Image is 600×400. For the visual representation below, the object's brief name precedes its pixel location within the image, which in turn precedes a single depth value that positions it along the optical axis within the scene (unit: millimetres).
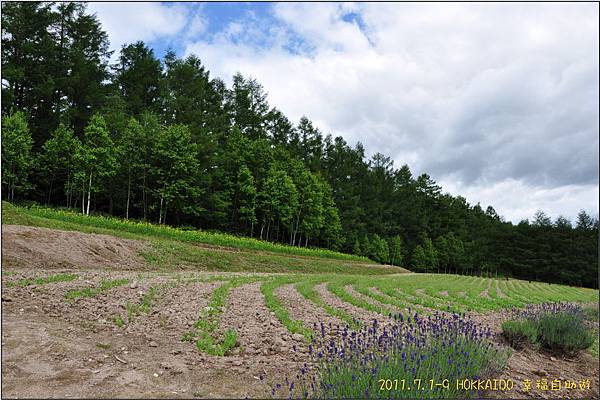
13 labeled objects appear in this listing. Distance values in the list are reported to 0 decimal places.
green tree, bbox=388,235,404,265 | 53750
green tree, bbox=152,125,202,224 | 27891
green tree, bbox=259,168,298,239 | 35094
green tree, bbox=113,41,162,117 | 41188
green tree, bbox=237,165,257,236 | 33188
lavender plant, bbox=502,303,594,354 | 6223
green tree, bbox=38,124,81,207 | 24984
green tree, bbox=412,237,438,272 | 57344
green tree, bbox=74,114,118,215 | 23719
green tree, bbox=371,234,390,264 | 49625
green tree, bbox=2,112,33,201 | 21844
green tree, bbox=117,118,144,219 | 27344
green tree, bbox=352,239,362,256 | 47731
